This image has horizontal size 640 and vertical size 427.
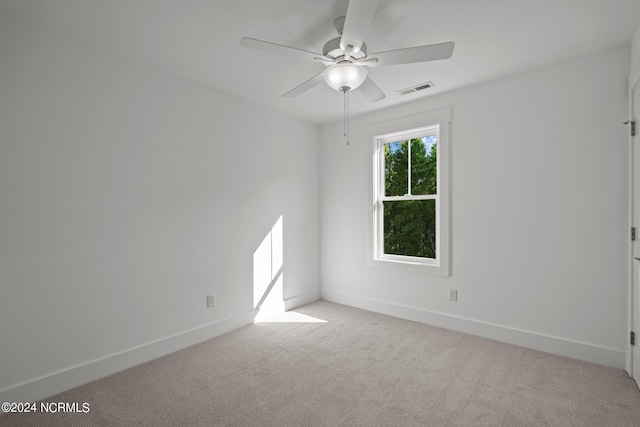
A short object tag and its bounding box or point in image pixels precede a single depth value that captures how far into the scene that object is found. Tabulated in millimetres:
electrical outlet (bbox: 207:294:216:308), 3119
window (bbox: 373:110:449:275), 3365
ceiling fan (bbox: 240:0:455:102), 1770
